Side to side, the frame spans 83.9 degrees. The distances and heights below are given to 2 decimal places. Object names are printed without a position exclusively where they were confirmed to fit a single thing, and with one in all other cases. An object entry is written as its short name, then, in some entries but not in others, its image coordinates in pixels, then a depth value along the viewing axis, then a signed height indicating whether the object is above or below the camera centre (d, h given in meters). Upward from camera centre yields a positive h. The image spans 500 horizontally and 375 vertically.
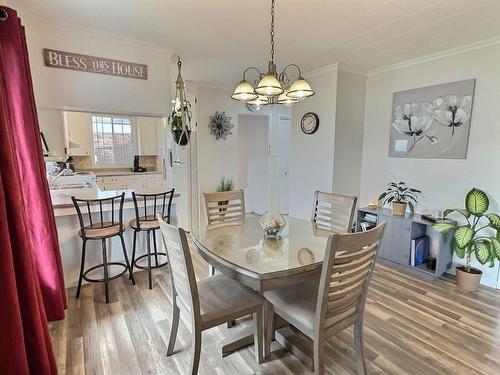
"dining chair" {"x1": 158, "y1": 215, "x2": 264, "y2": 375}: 1.49 -0.91
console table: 2.98 -1.06
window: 4.08 +0.12
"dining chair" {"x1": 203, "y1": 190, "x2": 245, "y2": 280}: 2.64 -0.60
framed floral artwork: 2.96 +0.30
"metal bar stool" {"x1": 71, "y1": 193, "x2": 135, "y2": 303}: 2.47 -0.74
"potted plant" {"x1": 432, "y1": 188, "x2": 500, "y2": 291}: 2.60 -0.87
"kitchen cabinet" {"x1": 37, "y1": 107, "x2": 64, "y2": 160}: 2.71 +0.18
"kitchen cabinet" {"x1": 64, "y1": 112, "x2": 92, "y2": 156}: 3.59 +0.20
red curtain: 1.13 -0.46
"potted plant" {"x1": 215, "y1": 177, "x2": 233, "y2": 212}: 4.91 -0.67
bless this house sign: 2.56 +0.81
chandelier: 1.81 +0.39
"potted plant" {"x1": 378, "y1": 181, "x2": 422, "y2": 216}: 3.29 -0.61
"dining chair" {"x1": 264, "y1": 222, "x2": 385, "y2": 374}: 1.35 -0.84
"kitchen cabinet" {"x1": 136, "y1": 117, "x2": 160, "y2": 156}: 4.35 +0.20
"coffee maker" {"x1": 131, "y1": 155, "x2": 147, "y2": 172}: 4.60 -0.31
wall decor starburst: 4.70 +0.38
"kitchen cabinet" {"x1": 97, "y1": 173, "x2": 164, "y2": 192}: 4.33 -0.54
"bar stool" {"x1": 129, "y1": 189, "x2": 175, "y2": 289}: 2.76 -0.73
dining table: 1.50 -0.66
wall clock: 3.89 +0.35
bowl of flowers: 2.03 -0.57
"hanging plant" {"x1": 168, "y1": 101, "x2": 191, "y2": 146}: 3.69 +0.32
